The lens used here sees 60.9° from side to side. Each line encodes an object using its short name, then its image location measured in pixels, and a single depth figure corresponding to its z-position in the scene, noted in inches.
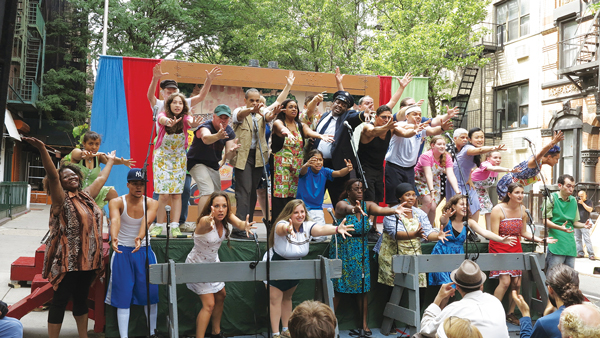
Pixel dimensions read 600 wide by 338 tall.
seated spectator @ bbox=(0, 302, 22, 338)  132.8
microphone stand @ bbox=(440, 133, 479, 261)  220.6
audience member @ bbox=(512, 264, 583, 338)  134.6
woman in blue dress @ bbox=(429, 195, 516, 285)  231.9
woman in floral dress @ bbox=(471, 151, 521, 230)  273.3
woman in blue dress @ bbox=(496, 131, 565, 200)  267.7
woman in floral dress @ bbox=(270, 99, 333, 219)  248.1
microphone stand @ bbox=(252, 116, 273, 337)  161.9
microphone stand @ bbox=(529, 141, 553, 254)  229.8
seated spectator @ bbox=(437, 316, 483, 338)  108.4
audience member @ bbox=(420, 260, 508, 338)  133.7
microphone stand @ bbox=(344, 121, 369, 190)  216.4
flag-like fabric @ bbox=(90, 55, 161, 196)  363.6
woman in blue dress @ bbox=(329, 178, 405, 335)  226.7
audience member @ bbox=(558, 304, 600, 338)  115.9
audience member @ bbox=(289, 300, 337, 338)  99.0
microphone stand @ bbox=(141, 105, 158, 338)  178.7
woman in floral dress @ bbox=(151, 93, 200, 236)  235.6
